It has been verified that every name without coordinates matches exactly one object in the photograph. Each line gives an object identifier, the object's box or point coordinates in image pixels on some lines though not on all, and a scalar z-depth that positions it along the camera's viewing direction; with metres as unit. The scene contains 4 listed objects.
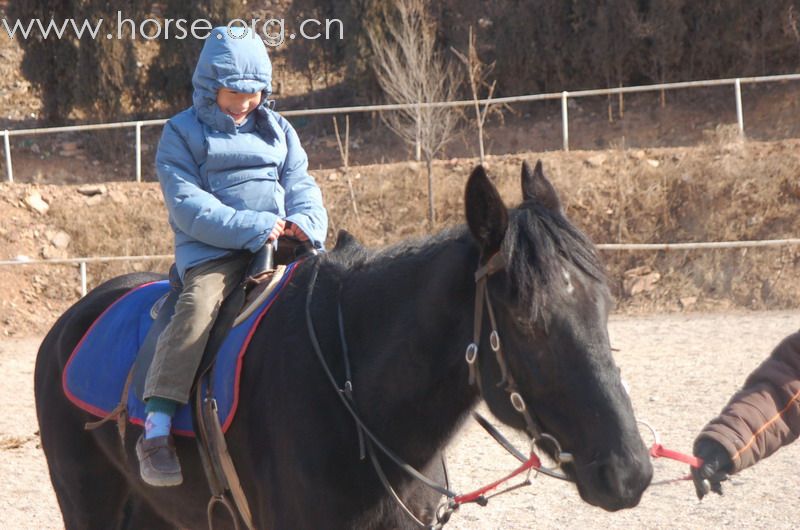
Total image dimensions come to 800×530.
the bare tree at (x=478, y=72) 18.83
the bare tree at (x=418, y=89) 18.83
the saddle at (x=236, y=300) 3.78
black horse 2.72
